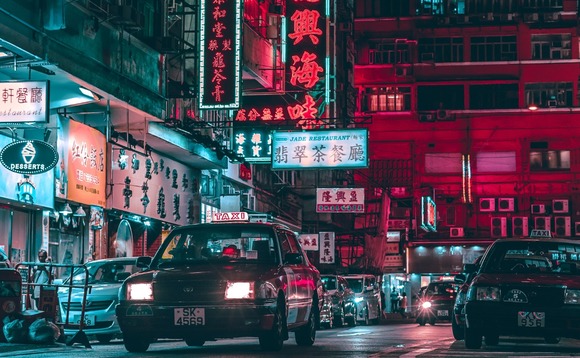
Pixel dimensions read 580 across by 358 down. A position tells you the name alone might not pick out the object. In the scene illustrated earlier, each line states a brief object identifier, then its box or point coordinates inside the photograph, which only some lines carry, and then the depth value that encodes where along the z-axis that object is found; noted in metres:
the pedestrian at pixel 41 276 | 23.59
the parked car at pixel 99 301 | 21.33
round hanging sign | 23.91
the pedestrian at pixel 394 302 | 69.31
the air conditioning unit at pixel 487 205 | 77.62
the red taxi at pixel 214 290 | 14.87
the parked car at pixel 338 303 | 35.22
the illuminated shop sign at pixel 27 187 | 25.34
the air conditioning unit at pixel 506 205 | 77.38
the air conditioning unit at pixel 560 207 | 77.44
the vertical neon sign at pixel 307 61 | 38.34
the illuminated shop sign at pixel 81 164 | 28.11
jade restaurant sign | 36.53
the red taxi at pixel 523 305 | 15.78
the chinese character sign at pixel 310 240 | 51.19
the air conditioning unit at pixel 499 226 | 76.12
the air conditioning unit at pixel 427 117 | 79.62
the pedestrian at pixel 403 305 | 62.52
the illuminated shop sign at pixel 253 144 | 39.06
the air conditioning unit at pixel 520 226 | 75.94
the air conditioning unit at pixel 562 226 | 76.62
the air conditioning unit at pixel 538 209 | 77.50
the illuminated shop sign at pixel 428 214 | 66.25
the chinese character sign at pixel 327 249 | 53.12
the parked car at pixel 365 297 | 42.09
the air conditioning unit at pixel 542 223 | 76.75
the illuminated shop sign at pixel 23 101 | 22.17
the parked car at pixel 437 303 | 42.25
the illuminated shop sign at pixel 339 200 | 48.25
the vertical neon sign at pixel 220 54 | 32.34
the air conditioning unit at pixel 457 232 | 75.25
